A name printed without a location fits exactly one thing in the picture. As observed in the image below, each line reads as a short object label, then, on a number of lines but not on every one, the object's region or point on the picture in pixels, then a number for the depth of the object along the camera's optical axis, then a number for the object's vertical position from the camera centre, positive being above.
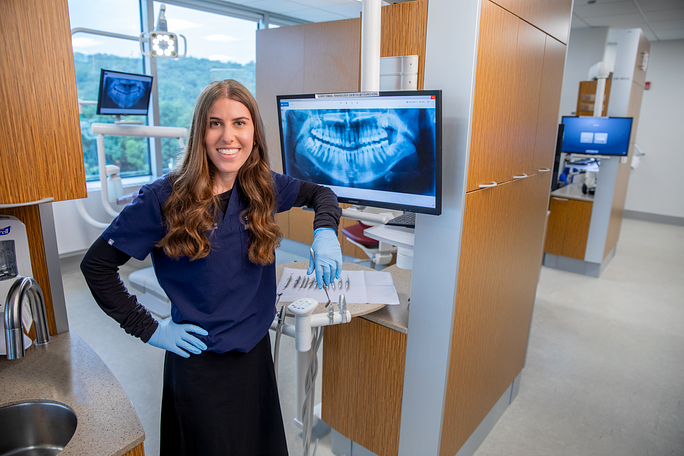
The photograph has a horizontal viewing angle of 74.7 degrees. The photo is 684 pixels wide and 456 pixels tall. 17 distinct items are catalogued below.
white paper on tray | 1.60 -0.59
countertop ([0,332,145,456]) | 0.99 -0.68
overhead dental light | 3.09 +0.56
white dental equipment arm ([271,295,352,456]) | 1.34 -0.66
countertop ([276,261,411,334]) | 1.54 -0.66
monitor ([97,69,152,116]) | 3.26 +0.21
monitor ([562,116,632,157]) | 3.98 +0.00
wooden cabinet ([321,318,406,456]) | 1.70 -0.99
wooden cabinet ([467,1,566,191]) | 1.42 +0.13
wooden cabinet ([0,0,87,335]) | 0.98 +0.03
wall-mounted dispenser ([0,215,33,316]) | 1.24 -0.36
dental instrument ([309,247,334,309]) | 1.30 -0.37
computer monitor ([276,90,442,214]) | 1.32 -0.05
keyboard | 1.59 -0.32
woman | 1.10 -0.37
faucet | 0.99 -0.42
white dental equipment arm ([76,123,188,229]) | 3.43 -0.09
